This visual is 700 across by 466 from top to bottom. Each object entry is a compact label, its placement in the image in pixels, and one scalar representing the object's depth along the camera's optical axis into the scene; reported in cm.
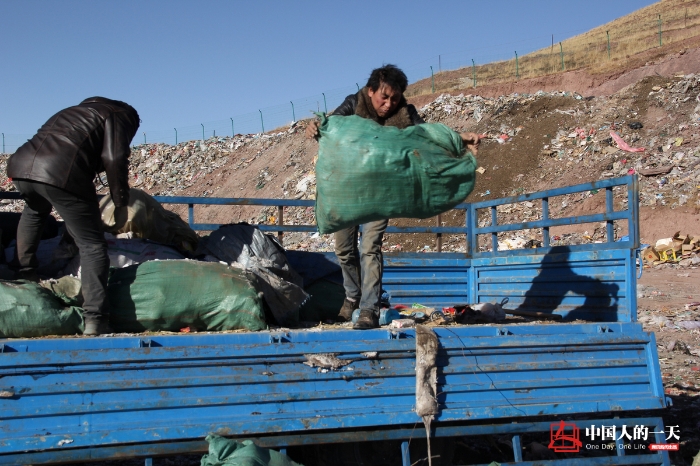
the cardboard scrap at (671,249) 1424
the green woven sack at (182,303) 351
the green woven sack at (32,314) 320
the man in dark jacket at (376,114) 395
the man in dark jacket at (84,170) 347
